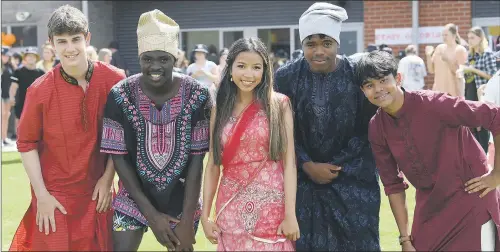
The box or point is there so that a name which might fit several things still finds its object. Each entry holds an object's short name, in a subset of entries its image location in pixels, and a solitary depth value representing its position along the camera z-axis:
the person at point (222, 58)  13.77
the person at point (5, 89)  14.12
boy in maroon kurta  3.86
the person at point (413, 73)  12.92
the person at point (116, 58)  15.35
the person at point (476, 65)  10.17
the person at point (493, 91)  4.59
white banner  15.56
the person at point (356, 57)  4.37
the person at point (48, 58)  14.11
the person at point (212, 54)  16.73
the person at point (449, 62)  11.24
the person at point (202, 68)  13.52
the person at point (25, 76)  12.99
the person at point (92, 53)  9.02
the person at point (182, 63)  14.62
